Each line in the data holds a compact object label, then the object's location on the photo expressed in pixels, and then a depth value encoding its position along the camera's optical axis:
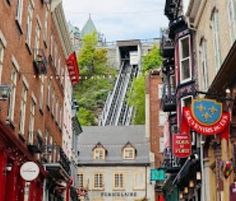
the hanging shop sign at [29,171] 16.36
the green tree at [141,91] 67.69
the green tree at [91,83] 78.59
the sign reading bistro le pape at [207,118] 13.05
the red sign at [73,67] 34.41
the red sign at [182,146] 21.02
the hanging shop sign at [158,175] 35.62
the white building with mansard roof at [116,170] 49.25
